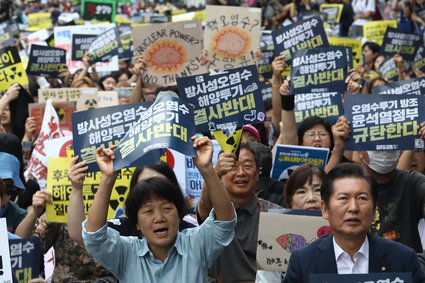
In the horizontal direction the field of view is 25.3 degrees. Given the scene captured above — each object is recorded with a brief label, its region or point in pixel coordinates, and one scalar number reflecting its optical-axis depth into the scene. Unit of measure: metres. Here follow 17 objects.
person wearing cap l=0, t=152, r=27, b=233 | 6.46
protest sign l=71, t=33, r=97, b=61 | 13.95
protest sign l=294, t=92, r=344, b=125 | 9.12
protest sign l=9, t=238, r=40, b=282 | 4.88
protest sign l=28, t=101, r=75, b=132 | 10.12
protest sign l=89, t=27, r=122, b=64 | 13.12
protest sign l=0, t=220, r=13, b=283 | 4.72
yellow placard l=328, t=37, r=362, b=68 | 12.56
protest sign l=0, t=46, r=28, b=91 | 10.24
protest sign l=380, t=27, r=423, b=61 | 12.70
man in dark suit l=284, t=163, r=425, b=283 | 4.34
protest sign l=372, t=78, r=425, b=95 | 8.09
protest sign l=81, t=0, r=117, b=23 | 18.33
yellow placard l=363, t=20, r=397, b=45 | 16.12
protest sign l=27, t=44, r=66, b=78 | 12.38
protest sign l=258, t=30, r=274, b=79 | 12.59
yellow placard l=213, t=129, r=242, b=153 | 6.06
